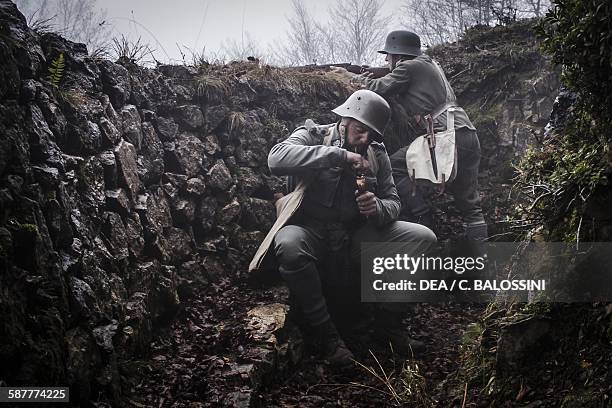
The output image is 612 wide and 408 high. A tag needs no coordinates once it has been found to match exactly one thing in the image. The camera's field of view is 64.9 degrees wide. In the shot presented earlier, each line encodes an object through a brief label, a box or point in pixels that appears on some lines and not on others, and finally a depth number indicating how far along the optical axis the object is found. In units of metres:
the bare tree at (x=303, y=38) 20.17
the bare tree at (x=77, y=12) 19.14
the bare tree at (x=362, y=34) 18.73
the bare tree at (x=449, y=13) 13.38
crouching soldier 4.50
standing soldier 5.82
